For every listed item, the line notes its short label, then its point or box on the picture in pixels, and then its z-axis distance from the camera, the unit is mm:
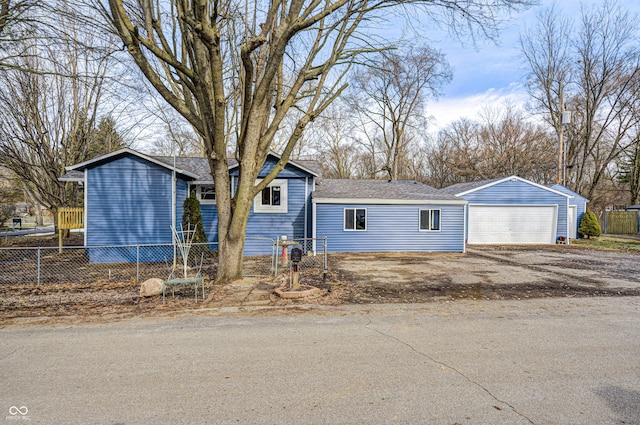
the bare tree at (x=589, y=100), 25031
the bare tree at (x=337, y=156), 35562
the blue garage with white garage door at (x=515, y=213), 19156
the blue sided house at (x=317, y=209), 13172
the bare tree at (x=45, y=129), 16703
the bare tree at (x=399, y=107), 29891
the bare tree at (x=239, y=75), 7090
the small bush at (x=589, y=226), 21562
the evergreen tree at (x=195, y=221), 12570
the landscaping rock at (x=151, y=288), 7293
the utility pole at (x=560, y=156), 23125
